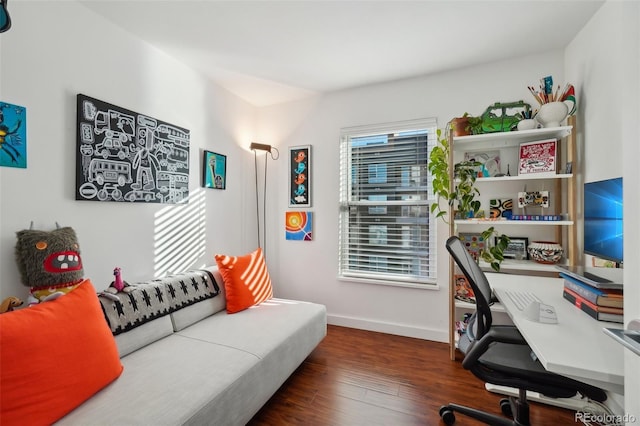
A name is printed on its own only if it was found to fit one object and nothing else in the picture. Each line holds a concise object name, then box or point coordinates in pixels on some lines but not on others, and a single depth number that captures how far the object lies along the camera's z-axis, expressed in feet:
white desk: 2.68
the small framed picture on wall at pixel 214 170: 8.43
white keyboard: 4.42
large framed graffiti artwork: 5.49
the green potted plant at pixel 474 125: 7.12
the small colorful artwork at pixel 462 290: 7.31
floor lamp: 10.59
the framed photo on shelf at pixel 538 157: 6.60
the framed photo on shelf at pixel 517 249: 7.30
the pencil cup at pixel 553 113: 6.33
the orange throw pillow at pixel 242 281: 6.98
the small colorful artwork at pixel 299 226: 9.96
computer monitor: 4.21
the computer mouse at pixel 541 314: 3.70
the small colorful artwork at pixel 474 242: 7.70
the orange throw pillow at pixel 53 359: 3.08
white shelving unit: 6.44
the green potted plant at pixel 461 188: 6.77
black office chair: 3.76
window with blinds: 8.70
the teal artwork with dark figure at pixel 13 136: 4.40
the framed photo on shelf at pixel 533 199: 6.98
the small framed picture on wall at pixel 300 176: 9.96
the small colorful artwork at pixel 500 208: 7.50
